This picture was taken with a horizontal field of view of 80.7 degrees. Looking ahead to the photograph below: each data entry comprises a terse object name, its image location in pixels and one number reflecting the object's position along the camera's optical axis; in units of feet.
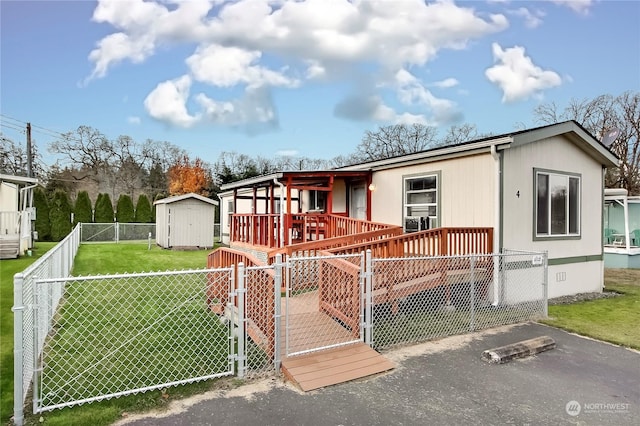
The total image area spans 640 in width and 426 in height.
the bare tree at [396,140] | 114.21
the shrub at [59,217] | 68.08
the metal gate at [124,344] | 11.76
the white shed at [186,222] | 57.16
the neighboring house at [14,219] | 39.40
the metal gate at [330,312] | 15.17
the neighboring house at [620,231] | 47.80
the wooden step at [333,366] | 12.60
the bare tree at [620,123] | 68.23
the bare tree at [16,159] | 88.12
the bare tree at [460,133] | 109.70
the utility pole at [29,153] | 71.24
